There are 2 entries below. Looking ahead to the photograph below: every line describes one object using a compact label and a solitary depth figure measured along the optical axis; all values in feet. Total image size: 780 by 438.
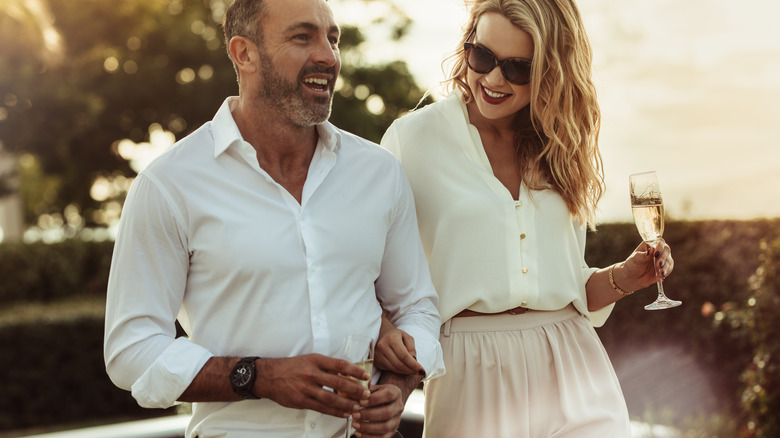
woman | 11.35
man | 9.22
